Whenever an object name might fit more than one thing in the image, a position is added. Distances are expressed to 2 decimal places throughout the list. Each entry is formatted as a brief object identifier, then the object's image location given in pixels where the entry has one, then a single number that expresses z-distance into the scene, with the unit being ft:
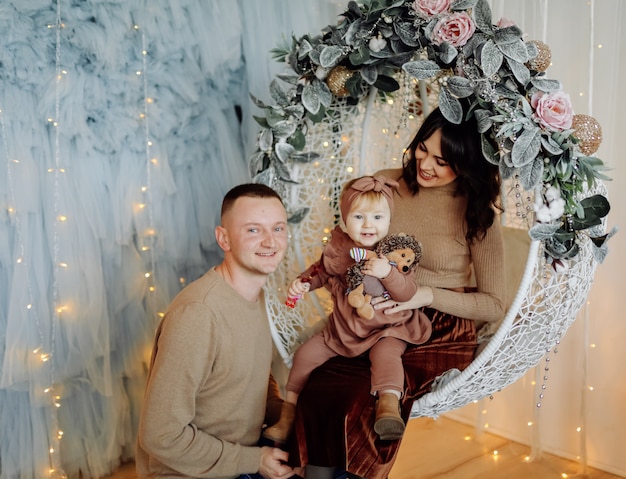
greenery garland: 5.66
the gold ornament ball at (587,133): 5.78
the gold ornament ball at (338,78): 7.00
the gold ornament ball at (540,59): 5.92
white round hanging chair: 5.94
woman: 5.70
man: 5.31
